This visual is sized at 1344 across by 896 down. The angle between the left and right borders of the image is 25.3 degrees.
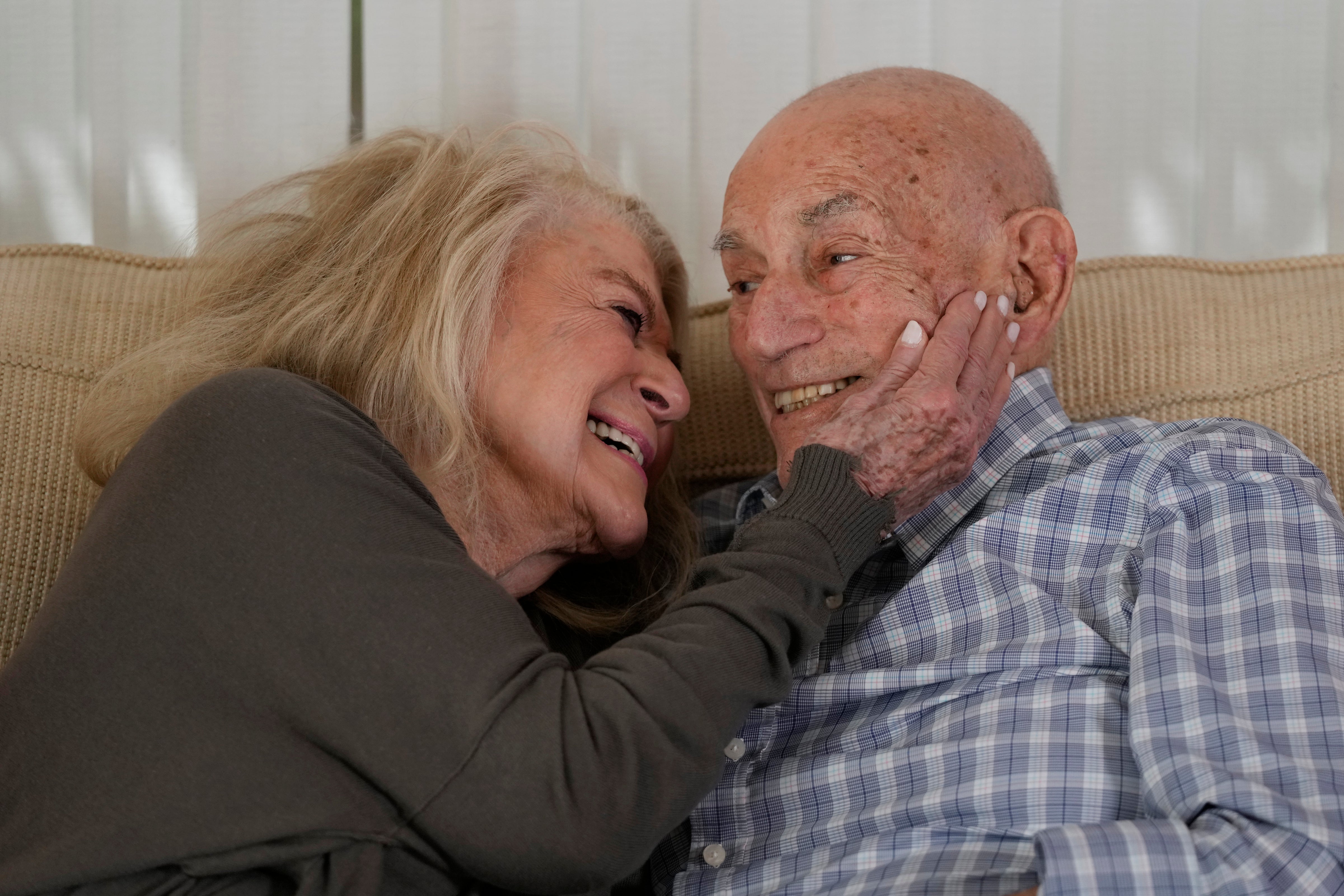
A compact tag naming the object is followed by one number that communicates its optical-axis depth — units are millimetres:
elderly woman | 1381
